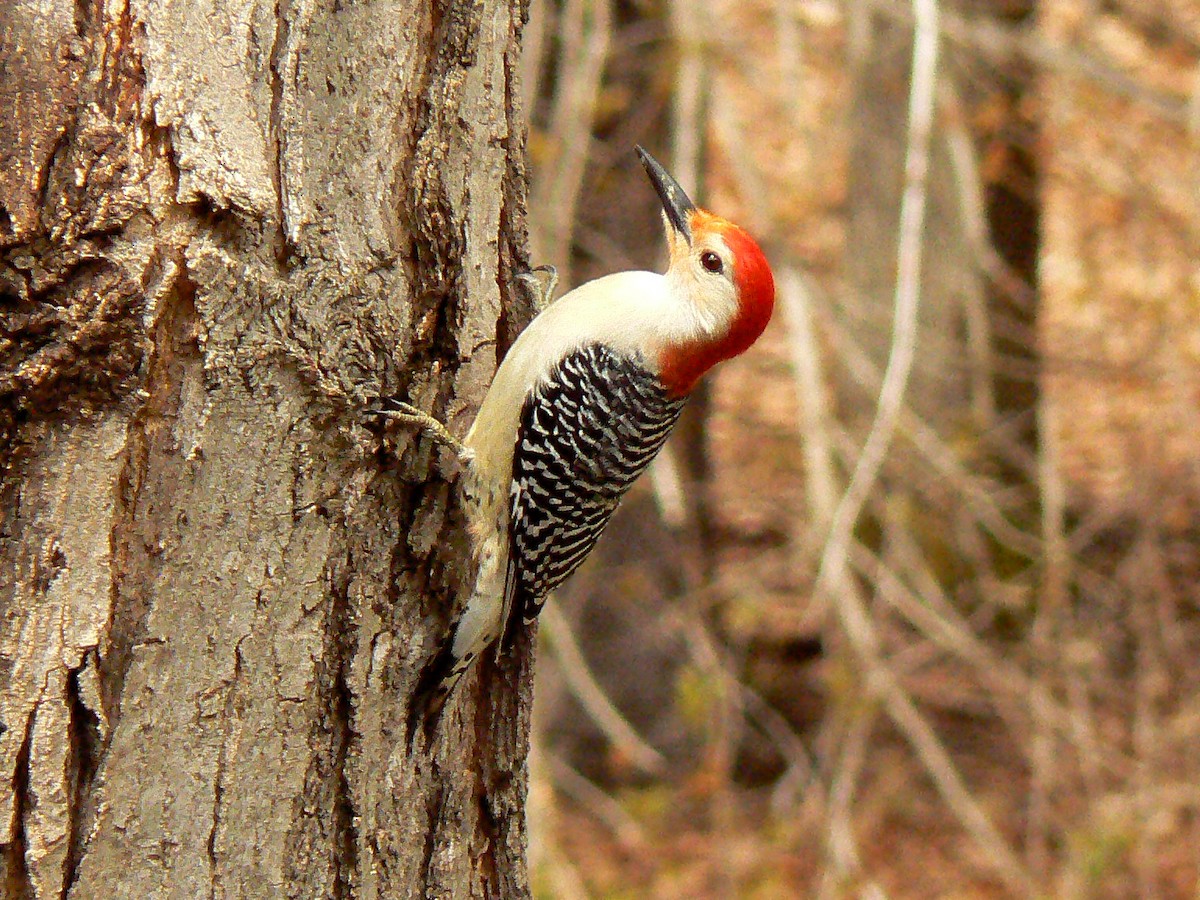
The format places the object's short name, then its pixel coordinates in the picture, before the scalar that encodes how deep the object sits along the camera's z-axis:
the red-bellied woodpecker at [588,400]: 5.68
